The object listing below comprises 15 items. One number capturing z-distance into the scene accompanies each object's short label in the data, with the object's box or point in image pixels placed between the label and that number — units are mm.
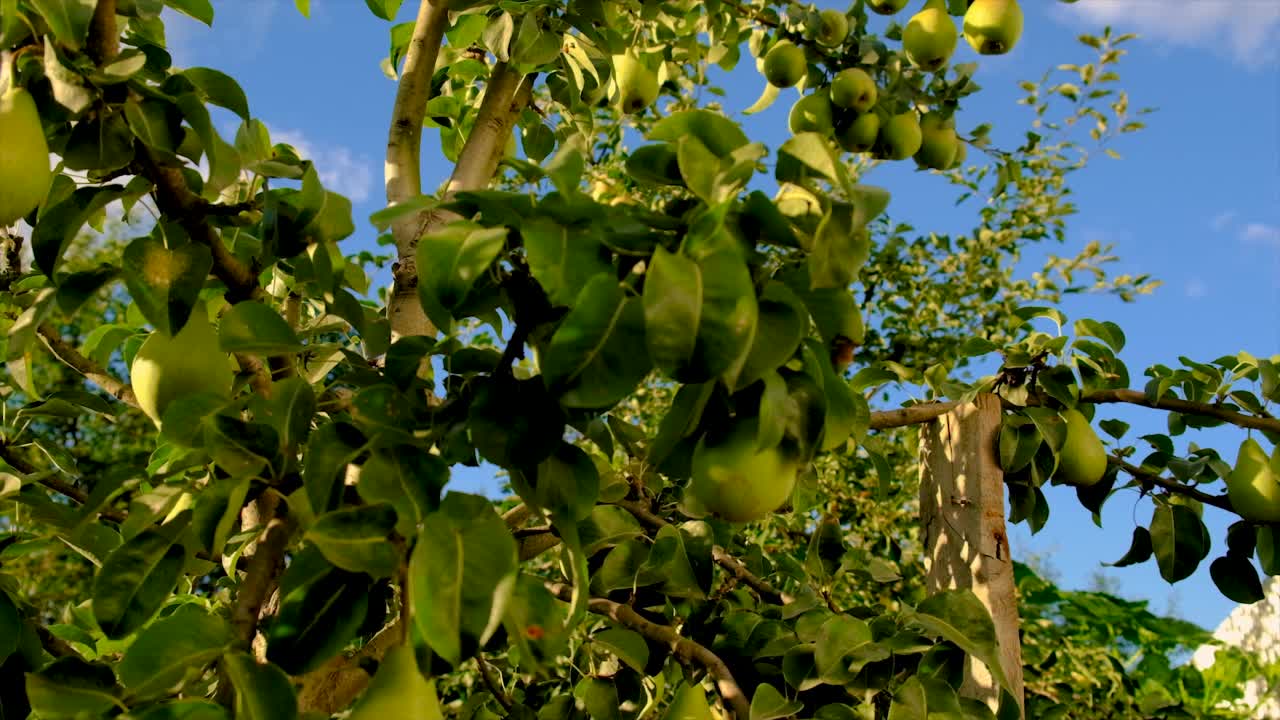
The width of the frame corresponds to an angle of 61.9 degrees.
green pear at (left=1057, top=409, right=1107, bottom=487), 1340
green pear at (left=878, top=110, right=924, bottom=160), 1605
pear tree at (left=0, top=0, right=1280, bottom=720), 668
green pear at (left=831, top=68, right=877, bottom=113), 1572
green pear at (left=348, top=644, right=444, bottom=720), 703
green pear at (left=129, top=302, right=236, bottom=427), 943
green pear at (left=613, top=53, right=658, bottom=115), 1785
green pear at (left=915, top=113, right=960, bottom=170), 1668
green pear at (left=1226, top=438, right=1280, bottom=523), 1254
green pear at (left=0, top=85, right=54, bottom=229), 756
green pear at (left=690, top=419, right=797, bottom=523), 758
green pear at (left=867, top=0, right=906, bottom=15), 1684
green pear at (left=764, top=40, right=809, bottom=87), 1685
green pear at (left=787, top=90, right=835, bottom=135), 1575
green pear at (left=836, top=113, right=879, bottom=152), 1582
